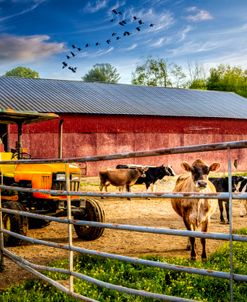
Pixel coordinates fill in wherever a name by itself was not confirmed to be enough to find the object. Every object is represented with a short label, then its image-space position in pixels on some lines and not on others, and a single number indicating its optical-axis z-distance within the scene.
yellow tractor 8.35
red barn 24.20
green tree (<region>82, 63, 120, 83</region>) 103.06
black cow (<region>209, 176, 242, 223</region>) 11.34
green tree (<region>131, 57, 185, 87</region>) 67.69
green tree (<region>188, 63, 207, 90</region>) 62.47
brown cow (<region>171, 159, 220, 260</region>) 6.52
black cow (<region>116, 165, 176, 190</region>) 17.38
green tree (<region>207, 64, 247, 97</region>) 61.28
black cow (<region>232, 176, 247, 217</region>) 11.77
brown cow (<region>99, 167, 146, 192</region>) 16.42
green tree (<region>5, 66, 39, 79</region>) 103.44
